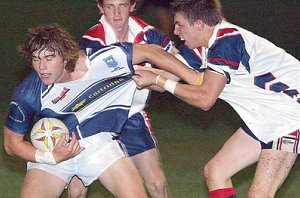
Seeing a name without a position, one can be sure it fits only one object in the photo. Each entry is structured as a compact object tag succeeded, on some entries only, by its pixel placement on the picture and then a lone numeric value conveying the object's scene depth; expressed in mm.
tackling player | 14750
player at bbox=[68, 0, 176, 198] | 16125
